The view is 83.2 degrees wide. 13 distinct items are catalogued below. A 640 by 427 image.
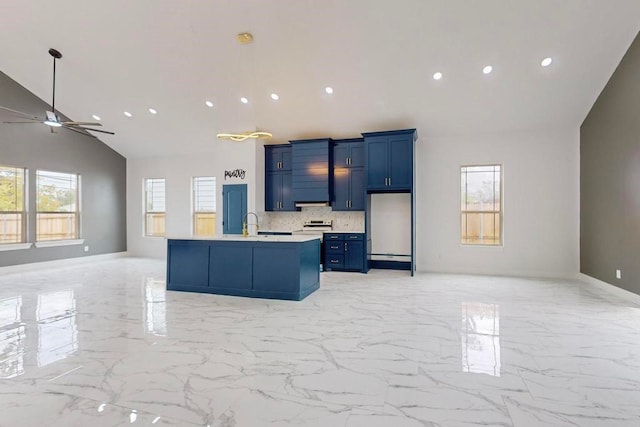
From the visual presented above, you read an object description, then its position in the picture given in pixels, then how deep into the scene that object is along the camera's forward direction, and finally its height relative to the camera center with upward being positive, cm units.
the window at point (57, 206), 787 +20
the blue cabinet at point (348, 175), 750 +84
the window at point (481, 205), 714 +19
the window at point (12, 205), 716 +20
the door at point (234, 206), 802 +20
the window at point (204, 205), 937 +26
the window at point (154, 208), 980 +19
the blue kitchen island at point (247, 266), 497 -75
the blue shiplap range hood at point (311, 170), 759 +95
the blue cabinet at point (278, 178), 807 +83
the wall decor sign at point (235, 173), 805 +93
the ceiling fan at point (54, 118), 553 +151
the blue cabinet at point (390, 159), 684 +107
